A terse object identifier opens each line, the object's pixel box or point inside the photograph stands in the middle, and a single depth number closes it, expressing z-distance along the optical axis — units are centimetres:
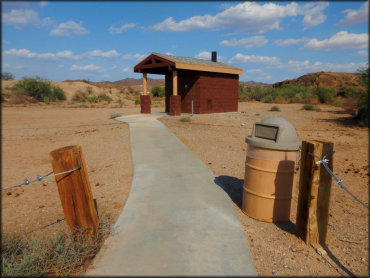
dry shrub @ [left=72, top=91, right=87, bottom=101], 4572
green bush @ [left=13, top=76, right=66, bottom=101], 3543
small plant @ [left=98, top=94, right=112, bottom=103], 4594
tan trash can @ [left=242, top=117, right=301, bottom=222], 351
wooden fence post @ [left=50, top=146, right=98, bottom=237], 289
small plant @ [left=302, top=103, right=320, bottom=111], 2397
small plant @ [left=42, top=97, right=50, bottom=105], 3392
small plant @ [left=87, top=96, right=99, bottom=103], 3822
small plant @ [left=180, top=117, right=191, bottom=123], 1469
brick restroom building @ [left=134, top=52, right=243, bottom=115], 1684
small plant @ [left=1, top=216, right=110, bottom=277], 252
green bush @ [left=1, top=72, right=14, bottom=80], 4939
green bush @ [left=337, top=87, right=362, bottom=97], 3416
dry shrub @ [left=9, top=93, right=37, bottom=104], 2981
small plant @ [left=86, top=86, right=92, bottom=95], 5306
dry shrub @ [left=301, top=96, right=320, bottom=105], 3318
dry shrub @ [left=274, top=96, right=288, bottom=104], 3578
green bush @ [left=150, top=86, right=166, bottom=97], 5150
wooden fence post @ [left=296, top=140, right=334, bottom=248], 305
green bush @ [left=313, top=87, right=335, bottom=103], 3191
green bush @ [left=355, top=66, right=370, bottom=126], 1427
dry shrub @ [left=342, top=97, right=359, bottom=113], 2038
